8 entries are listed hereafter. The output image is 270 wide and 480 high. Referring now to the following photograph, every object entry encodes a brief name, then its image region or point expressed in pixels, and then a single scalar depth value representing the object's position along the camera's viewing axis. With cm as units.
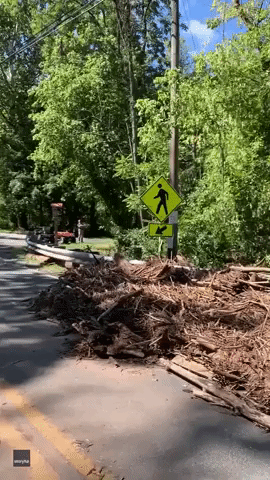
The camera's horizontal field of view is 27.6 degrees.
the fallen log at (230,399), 477
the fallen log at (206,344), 619
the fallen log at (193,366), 577
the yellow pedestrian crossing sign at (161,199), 1294
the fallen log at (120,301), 759
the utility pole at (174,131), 1348
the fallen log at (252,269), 841
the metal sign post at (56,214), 2518
